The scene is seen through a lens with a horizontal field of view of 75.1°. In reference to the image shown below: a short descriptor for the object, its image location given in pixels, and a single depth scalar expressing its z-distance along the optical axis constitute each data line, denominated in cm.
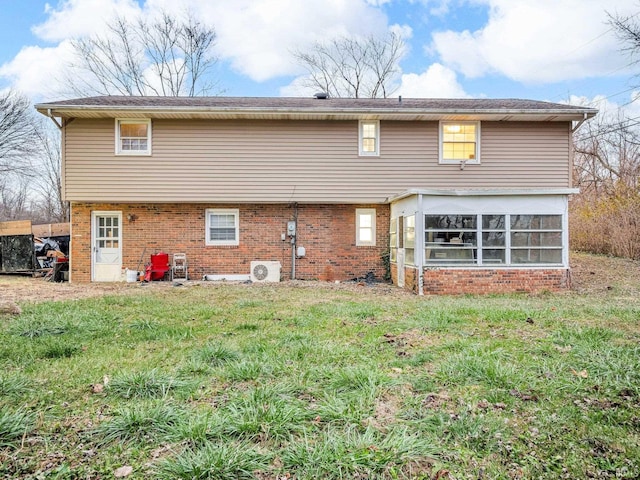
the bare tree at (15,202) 3164
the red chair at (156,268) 1210
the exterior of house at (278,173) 1193
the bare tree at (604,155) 1997
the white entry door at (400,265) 1124
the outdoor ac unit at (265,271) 1235
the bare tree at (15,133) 2352
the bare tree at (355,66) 2470
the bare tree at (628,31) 1405
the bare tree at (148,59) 2216
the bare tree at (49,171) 2616
